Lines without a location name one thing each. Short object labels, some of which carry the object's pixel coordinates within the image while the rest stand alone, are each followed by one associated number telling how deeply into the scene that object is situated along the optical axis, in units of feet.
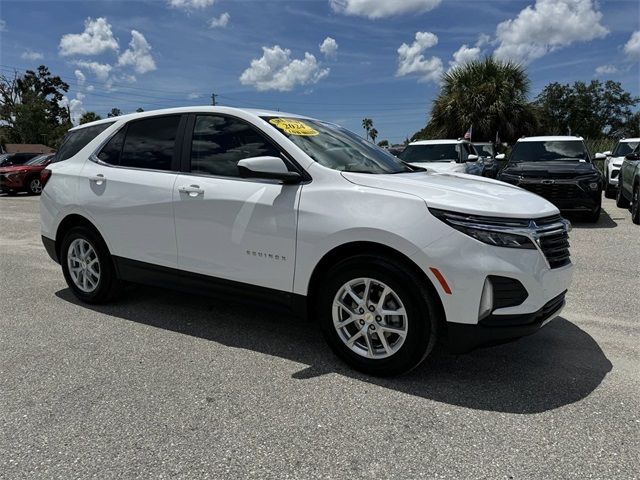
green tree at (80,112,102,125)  233.55
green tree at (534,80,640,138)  181.57
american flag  76.58
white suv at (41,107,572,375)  10.07
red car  62.95
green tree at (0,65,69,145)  203.62
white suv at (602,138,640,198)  46.24
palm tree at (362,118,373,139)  439.63
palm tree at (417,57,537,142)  83.30
